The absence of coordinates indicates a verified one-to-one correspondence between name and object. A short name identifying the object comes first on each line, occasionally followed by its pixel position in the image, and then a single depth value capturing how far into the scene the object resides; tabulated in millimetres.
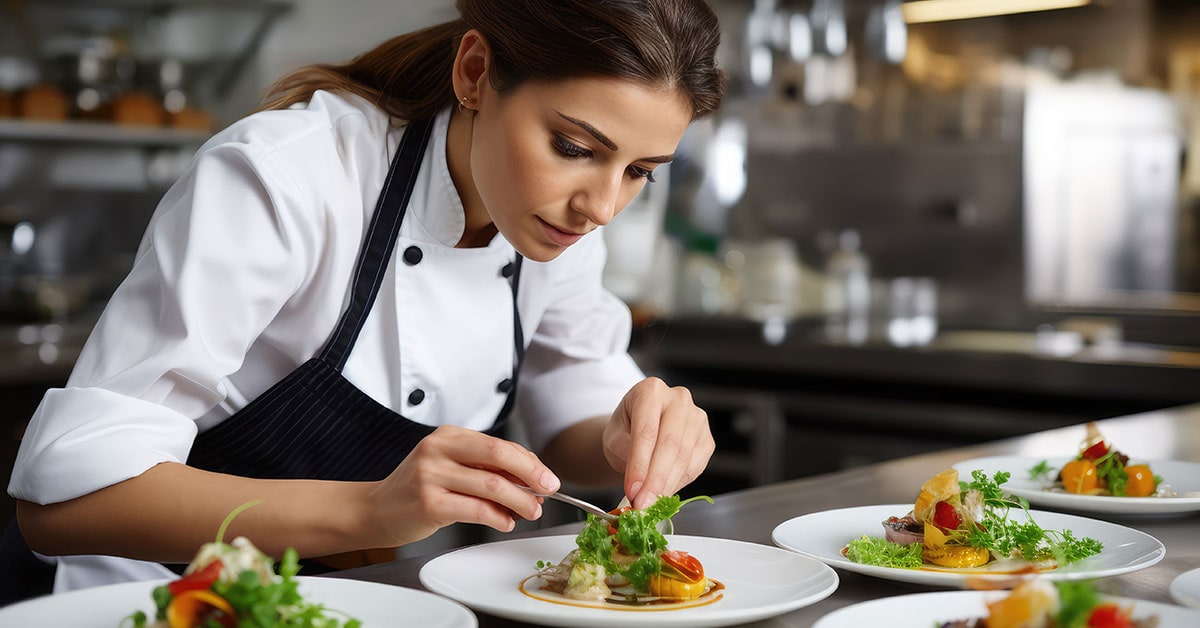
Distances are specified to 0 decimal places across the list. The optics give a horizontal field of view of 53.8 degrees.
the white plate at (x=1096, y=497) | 1435
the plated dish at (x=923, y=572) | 1104
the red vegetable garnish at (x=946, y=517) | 1234
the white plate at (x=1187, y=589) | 1018
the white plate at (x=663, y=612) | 974
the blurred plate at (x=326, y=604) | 942
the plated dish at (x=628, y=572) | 1092
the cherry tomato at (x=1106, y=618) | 821
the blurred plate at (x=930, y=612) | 947
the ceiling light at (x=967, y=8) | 4555
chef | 1201
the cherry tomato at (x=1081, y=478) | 1538
